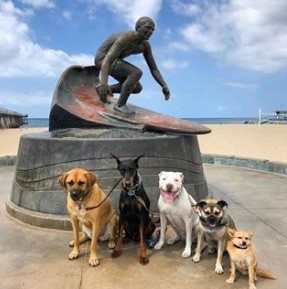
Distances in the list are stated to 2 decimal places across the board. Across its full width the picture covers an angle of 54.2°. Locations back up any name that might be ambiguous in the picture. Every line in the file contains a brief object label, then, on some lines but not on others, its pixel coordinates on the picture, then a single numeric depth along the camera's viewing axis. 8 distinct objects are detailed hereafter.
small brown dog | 2.33
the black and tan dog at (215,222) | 2.47
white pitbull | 2.66
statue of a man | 4.21
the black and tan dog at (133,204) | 2.57
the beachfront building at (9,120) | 31.71
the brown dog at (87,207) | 2.54
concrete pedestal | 3.55
